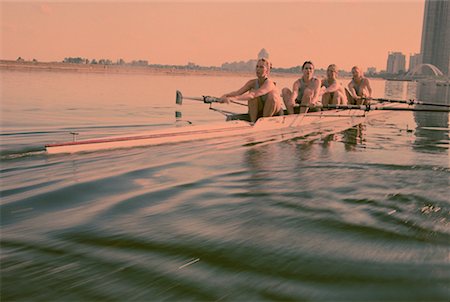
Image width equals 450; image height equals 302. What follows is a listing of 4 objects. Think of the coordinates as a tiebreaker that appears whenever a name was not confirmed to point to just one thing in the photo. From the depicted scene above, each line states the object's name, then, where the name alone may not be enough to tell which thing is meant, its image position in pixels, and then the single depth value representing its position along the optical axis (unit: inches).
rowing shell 336.5
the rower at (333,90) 639.1
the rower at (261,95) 464.8
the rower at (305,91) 547.5
